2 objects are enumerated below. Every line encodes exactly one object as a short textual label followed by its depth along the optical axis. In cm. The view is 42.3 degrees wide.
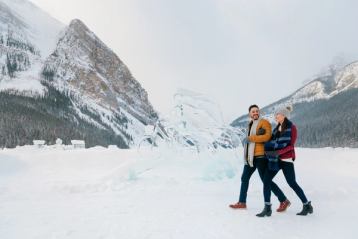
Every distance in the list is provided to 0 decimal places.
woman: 906
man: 927
